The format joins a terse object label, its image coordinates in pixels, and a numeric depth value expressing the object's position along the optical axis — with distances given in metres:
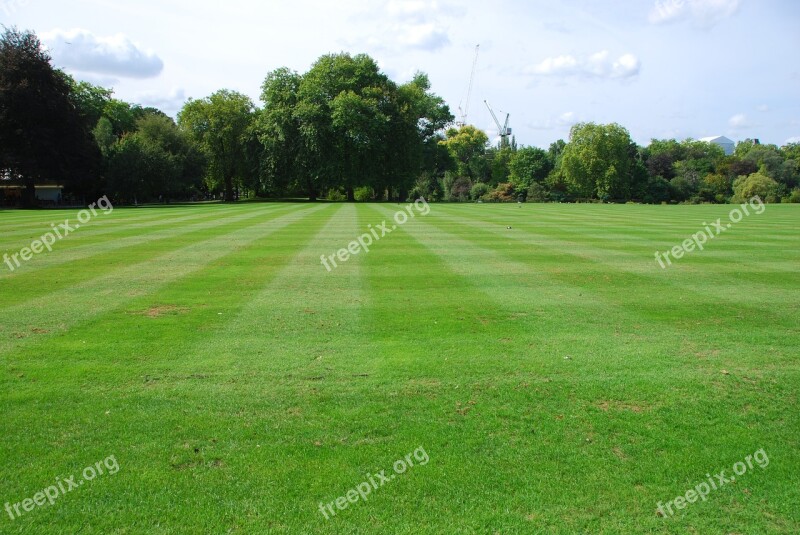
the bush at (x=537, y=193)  90.88
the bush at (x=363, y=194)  85.91
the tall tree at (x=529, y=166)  102.69
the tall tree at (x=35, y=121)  52.22
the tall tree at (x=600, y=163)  95.62
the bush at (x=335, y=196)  86.56
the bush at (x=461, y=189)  94.31
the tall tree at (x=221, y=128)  77.00
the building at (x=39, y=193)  60.03
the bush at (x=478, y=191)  91.79
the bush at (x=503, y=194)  89.06
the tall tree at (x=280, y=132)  71.38
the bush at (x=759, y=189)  84.50
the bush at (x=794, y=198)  81.12
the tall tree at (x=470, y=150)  115.41
